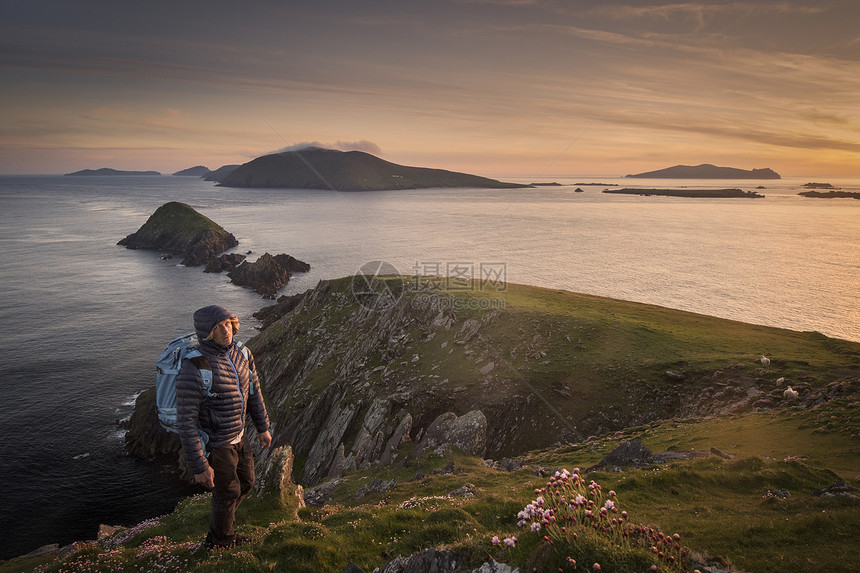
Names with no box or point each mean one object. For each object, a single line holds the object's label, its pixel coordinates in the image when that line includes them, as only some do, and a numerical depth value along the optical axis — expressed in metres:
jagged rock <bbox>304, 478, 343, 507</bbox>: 22.20
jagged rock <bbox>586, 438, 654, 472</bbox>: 18.11
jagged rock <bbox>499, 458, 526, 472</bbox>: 21.83
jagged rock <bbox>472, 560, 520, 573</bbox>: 6.72
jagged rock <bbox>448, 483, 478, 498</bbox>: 15.71
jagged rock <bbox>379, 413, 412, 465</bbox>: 28.71
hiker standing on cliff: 8.20
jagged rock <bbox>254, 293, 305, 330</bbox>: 83.57
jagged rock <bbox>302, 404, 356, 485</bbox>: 36.41
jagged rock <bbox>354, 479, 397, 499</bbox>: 19.88
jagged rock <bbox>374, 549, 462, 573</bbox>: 7.44
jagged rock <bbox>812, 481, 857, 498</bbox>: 11.83
